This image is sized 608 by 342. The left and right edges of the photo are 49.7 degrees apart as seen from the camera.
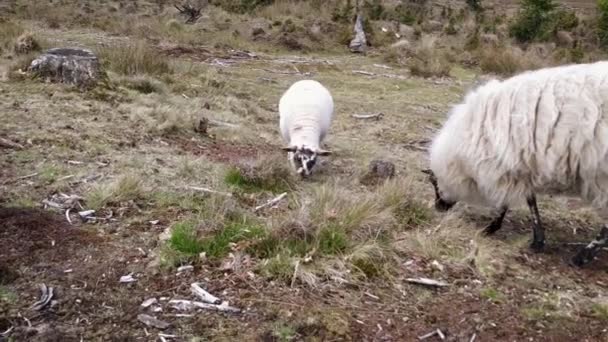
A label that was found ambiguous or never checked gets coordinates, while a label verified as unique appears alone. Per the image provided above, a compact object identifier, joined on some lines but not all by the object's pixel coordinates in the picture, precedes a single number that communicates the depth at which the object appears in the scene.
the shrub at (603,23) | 24.89
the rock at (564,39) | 24.34
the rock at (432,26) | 24.44
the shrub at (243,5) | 25.36
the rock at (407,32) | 22.05
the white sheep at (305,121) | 7.13
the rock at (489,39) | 20.97
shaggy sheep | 4.80
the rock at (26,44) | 11.20
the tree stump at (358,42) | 19.45
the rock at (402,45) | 19.00
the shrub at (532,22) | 23.89
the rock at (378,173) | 6.91
